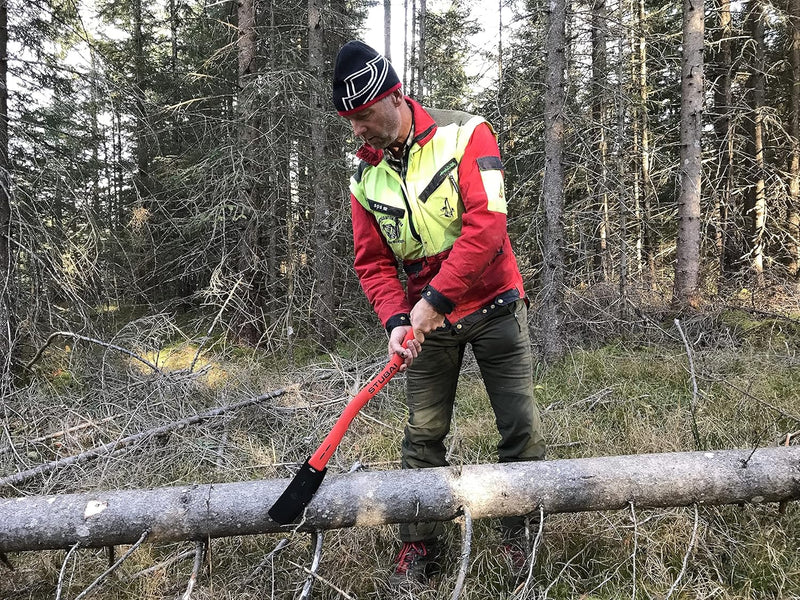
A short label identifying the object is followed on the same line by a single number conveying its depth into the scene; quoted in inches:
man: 85.0
